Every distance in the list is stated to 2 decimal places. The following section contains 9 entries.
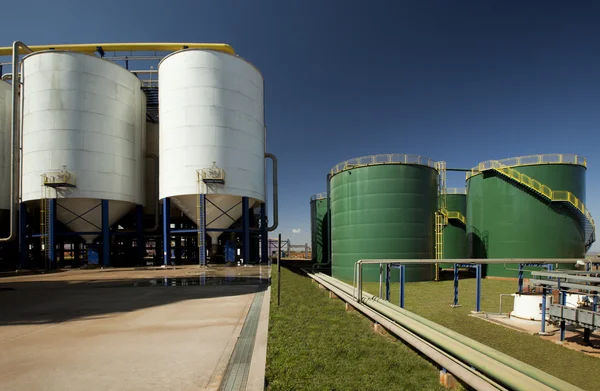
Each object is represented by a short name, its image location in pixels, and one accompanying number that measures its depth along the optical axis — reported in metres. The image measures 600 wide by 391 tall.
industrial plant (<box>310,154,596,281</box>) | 22.92
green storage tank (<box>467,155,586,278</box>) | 23.91
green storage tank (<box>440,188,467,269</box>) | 34.16
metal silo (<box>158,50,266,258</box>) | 33.31
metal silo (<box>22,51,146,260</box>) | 32.50
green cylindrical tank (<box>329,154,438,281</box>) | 22.67
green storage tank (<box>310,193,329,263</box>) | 43.27
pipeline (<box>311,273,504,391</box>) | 4.52
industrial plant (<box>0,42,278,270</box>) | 32.78
